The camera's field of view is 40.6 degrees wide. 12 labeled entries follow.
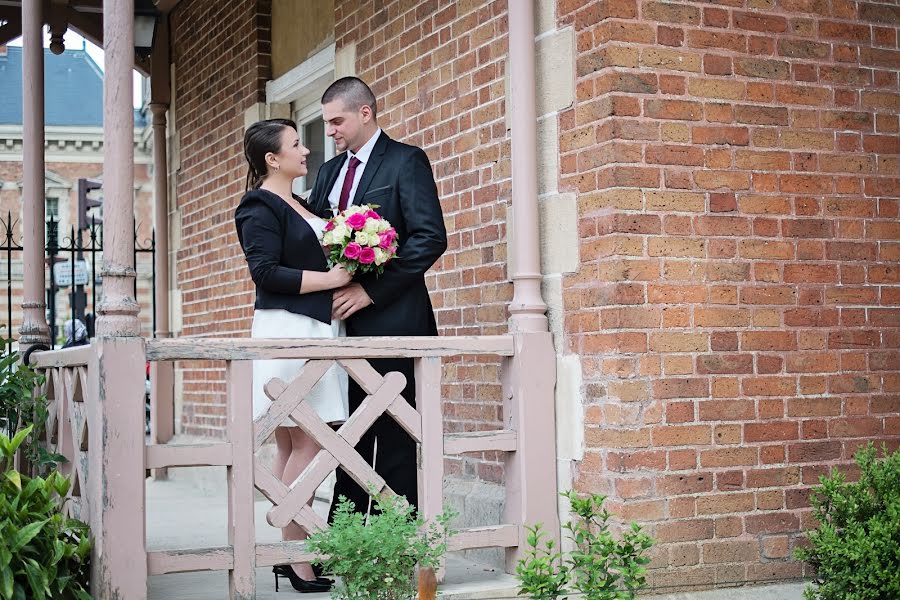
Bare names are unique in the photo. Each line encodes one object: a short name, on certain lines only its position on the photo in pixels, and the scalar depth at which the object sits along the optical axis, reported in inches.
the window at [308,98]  316.2
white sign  610.9
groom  194.2
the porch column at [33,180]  254.8
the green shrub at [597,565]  153.7
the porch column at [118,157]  176.7
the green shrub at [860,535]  166.1
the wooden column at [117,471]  169.6
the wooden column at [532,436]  192.2
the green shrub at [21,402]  219.6
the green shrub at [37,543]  162.1
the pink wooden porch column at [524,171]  195.5
